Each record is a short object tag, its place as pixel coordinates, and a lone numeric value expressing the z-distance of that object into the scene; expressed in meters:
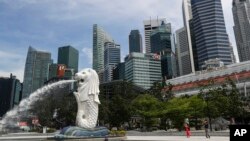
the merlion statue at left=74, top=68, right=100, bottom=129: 37.13
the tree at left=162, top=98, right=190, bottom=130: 52.84
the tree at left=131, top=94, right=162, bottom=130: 58.08
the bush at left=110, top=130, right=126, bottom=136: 38.54
